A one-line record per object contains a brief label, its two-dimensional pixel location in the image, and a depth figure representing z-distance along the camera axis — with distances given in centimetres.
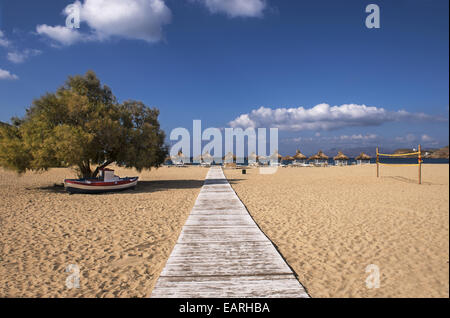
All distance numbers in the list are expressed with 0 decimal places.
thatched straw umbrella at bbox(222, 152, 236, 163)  5072
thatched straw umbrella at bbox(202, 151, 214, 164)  5052
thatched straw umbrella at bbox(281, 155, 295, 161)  5476
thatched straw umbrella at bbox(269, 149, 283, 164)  5351
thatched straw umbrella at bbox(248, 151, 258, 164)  5384
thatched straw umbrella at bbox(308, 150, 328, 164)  5128
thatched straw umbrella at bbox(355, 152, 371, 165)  5503
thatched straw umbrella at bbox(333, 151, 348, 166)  5320
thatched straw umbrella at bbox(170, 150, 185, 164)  5362
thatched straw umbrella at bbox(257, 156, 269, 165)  5392
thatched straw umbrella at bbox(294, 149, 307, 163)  5184
